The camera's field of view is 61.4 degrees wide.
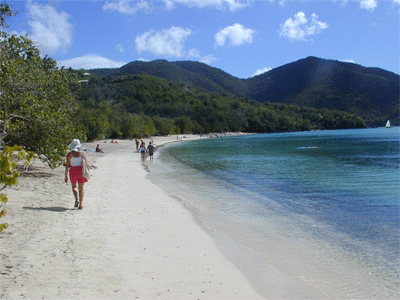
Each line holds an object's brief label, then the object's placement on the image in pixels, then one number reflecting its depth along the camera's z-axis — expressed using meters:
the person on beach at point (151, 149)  26.38
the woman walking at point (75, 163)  8.27
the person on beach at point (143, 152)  26.59
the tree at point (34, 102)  10.43
